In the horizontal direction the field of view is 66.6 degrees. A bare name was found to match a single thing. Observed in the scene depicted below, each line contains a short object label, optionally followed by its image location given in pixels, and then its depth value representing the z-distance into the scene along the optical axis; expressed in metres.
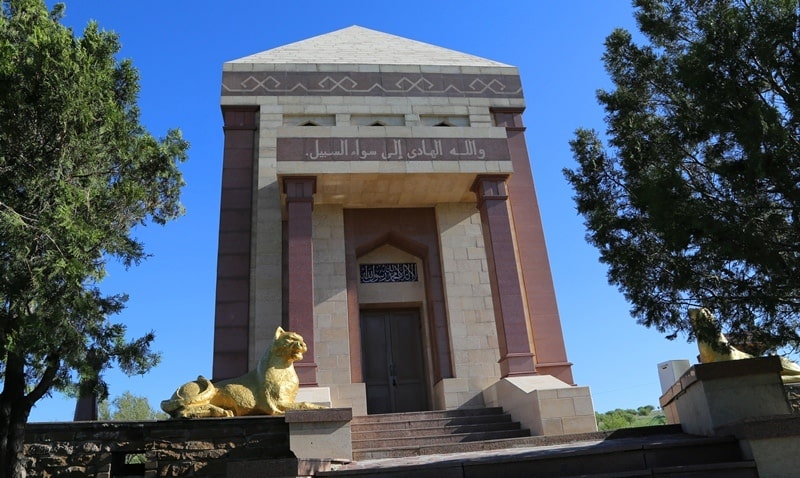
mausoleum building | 11.48
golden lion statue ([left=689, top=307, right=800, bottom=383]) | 5.86
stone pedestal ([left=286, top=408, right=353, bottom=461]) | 6.82
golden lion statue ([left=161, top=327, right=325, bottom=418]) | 7.51
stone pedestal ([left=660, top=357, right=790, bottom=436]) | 6.21
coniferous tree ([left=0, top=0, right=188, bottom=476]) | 6.15
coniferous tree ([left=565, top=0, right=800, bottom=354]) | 5.12
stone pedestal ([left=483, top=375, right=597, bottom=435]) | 8.78
